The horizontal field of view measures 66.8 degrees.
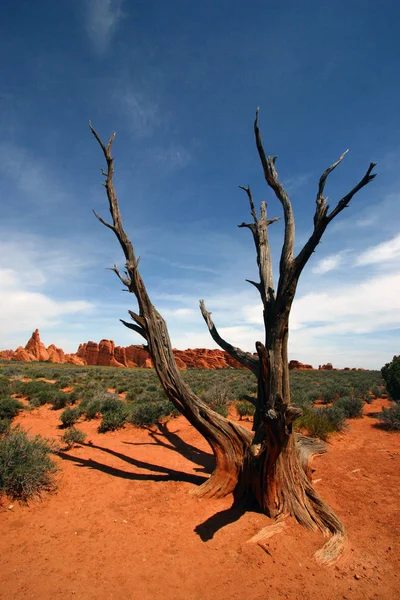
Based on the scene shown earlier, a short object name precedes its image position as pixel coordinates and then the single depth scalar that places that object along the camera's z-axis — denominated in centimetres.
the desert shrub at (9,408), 1095
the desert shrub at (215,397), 1320
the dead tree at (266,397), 434
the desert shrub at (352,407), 1229
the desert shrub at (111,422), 973
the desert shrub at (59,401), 1318
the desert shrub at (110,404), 1128
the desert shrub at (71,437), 786
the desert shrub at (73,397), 1376
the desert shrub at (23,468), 490
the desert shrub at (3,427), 720
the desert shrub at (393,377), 1557
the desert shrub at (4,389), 1438
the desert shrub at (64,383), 1813
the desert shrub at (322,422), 926
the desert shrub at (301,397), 1242
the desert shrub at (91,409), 1105
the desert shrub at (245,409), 1198
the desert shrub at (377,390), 1828
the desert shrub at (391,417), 1046
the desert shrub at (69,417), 1020
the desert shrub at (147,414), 1038
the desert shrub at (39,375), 2332
